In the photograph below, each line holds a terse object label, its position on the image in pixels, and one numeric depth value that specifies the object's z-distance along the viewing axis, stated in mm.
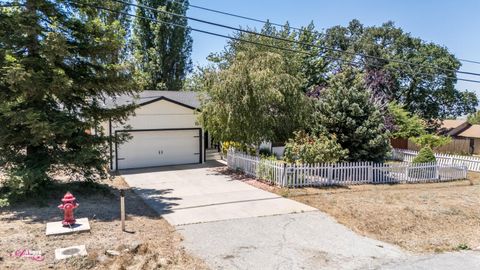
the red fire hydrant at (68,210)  8145
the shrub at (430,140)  24902
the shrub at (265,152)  17944
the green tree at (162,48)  31484
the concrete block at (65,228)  7767
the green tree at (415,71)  34812
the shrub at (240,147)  17878
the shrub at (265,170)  14508
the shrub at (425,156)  17680
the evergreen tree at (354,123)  16125
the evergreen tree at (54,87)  9922
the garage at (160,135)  17844
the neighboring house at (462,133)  32719
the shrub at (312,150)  14531
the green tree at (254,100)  15500
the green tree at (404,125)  26922
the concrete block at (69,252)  6606
